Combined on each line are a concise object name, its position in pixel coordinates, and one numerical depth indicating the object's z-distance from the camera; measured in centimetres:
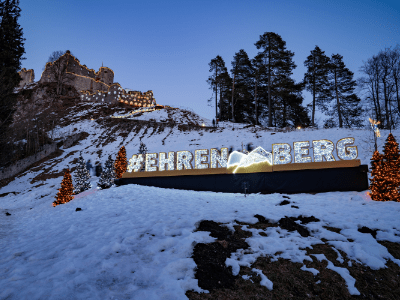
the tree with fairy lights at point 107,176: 2002
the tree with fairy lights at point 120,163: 2283
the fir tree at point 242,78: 4019
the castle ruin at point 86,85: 8556
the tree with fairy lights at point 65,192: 1791
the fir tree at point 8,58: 1312
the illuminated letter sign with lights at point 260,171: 1262
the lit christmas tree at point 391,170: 988
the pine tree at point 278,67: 3366
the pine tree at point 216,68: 4369
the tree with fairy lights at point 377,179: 1009
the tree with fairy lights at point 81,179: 2103
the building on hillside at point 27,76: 10029
